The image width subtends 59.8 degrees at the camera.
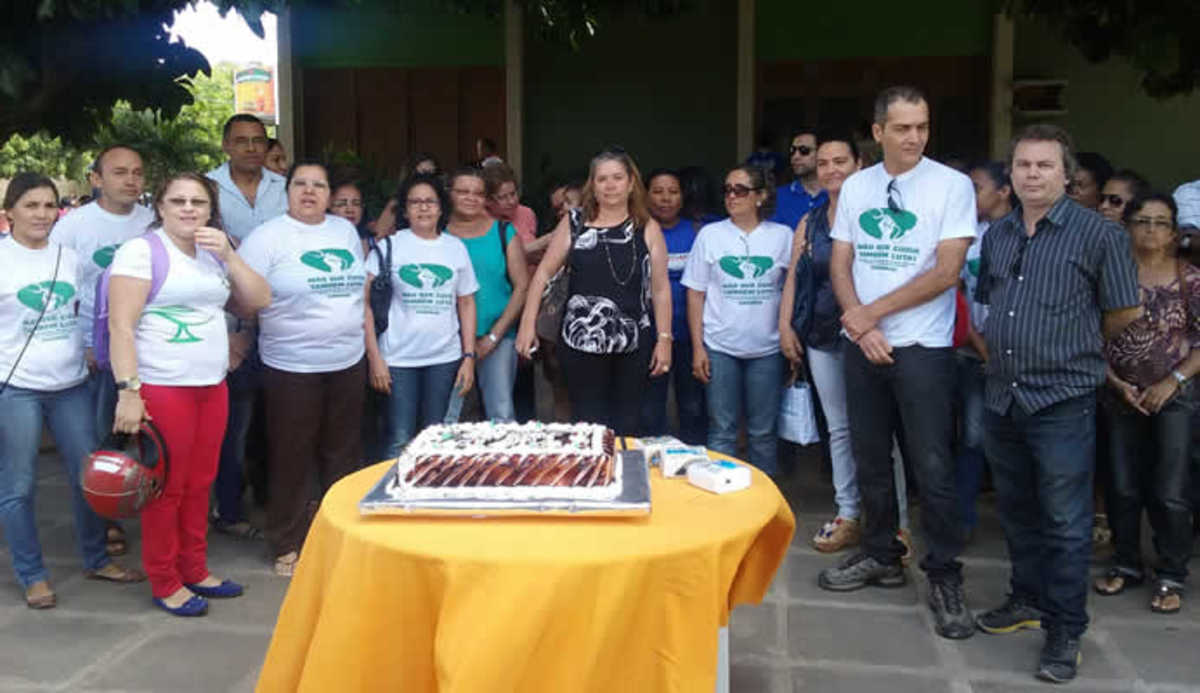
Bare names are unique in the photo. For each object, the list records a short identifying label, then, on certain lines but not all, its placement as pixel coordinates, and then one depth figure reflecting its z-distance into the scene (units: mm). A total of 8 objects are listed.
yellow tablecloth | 2387
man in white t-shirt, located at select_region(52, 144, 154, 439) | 4875
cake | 2729
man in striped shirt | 3709
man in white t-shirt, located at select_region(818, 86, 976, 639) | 4090
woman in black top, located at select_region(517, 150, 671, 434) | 4969
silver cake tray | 2664
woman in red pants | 4078
